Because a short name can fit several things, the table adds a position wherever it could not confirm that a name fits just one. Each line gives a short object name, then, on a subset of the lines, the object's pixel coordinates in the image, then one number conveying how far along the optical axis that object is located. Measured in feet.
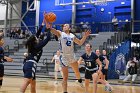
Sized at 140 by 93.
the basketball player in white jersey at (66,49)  31.48
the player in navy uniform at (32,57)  26.81
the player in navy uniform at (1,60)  35.14
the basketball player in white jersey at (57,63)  61.95
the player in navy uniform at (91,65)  33.91
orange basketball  28.19
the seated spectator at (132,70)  68.03
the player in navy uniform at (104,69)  40.57
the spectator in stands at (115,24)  86.23
